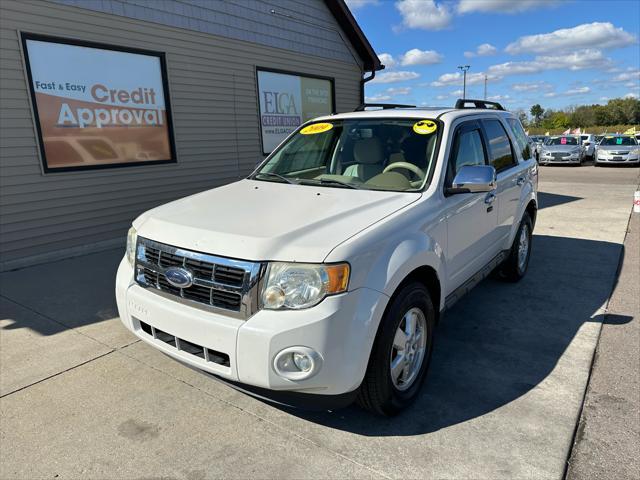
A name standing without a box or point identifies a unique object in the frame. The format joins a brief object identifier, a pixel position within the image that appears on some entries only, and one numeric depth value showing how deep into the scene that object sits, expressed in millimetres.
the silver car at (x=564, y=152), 22844
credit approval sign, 6289
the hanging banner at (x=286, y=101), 9805
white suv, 2277
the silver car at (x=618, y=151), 21469
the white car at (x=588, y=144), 25672
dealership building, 6105
